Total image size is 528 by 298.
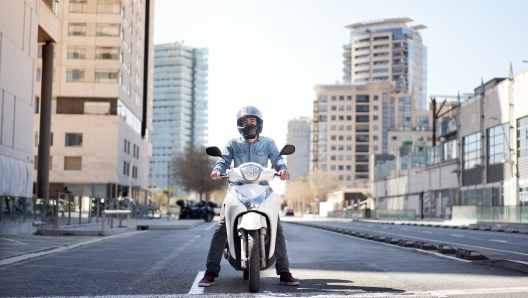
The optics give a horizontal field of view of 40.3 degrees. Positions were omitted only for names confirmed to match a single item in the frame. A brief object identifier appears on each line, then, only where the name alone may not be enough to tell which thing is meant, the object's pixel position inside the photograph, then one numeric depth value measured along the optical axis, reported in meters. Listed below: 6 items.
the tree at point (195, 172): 90.81
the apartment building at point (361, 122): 160.25
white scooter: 6.73
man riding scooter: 7.44
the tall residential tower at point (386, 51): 191.25
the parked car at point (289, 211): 110.15
